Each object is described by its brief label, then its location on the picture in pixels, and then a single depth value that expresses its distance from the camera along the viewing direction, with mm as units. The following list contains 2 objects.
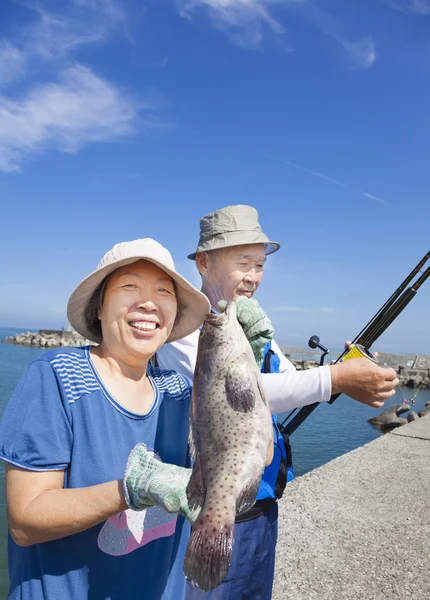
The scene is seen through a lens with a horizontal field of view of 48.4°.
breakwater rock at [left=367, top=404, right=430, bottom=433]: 19953
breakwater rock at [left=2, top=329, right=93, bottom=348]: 77062
